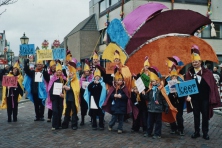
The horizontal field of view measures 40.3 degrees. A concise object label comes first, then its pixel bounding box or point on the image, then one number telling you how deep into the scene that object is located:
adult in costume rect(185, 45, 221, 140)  7.28
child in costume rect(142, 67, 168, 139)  7.45
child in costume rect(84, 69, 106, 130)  8.40
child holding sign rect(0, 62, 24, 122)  9.66
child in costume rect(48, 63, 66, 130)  8.39
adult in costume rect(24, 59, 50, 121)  9.46
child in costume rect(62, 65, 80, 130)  8.46
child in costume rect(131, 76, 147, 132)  8.05
